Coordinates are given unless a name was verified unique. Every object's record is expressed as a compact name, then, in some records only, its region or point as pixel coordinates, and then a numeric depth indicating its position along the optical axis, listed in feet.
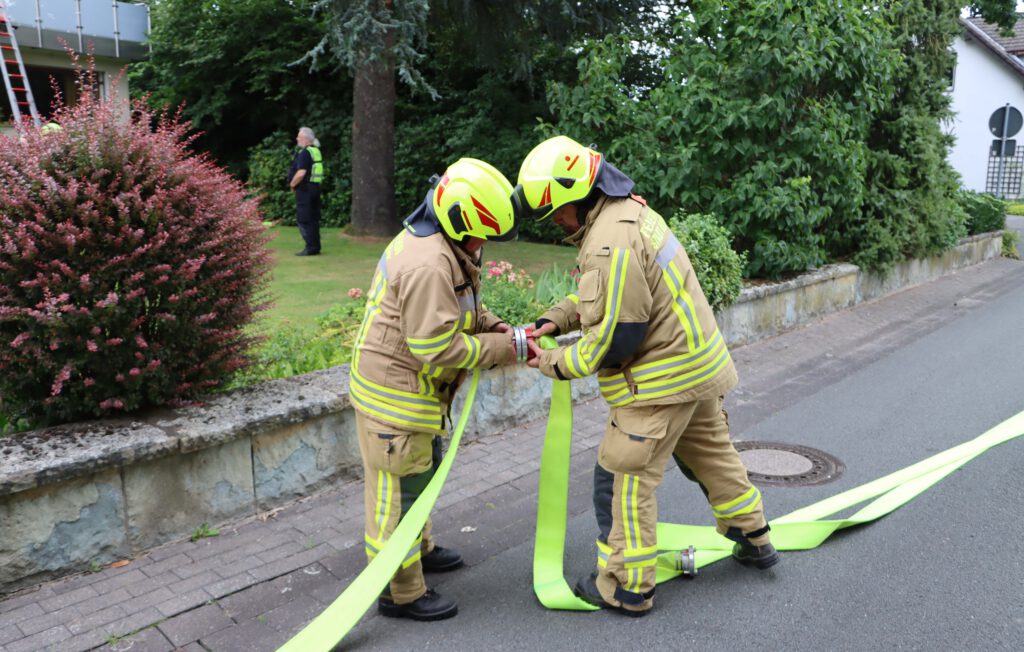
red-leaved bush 12.95
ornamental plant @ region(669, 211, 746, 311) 26.16
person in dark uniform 39.68
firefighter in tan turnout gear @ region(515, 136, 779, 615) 11.16
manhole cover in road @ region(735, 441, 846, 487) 17.04
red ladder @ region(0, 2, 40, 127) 35.91
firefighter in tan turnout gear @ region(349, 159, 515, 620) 11.00
